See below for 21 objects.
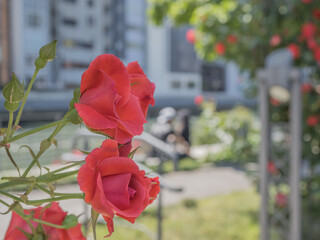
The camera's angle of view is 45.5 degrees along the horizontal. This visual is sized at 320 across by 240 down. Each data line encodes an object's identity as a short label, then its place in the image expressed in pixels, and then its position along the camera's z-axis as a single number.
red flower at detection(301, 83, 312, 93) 2.75
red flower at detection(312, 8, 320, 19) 2.69
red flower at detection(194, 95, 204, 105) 4.76
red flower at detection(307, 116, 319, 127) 2.80
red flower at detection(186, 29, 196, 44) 3.69
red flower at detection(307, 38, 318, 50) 2.63
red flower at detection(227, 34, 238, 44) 3.16
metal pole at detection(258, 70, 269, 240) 2.14
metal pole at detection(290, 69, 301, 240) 2.05
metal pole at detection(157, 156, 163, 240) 1.84
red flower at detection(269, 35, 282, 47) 2.86
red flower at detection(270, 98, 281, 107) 2.93
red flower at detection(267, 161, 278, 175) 2.59
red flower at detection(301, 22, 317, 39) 2.64
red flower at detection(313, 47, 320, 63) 2.59
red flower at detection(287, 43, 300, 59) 2.84
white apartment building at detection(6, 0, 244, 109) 24.14
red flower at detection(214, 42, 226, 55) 3.28
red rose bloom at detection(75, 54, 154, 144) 0.24
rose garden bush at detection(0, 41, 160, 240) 0.23
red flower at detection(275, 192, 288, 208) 2.72
